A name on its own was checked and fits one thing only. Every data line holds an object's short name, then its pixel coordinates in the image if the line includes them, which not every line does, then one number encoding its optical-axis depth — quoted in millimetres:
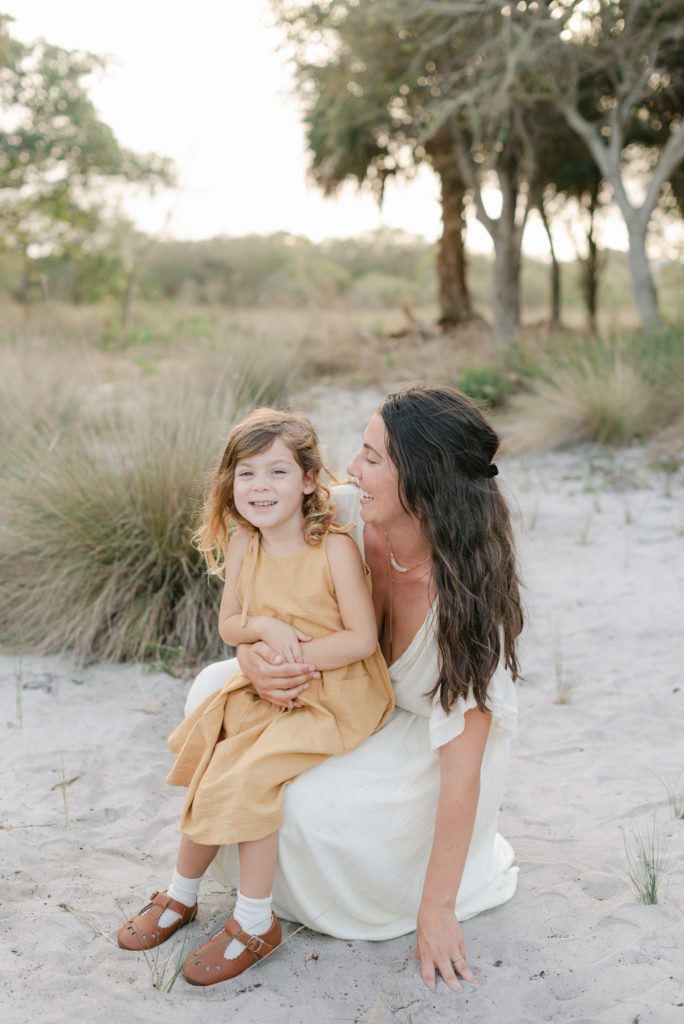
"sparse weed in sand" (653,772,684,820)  2633
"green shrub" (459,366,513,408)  8508
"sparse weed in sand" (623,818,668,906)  2217
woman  2031
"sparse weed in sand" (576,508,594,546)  5207
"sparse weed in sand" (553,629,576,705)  3521
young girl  2037
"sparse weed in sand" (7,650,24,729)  3361
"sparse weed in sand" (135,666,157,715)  3482
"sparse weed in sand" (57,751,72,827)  2717
